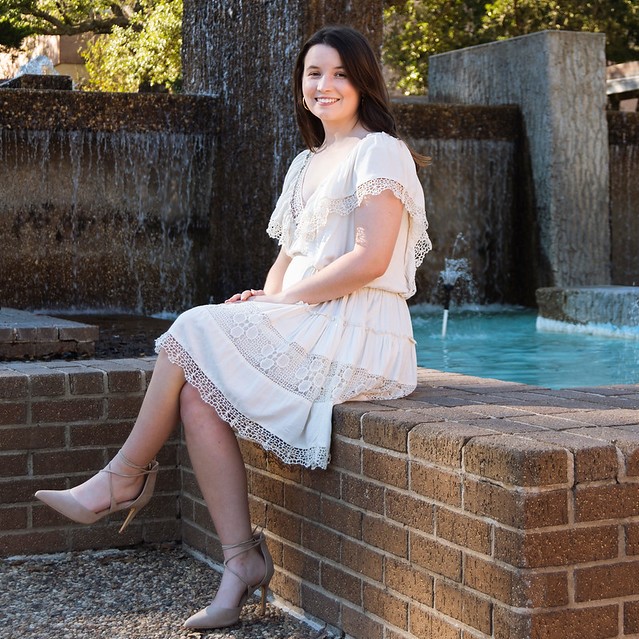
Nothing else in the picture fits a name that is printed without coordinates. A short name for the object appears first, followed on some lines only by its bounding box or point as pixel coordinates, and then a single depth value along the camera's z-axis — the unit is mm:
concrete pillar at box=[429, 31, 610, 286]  11445
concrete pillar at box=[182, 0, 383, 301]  8984
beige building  32031
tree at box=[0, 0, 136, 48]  21625
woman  3010
